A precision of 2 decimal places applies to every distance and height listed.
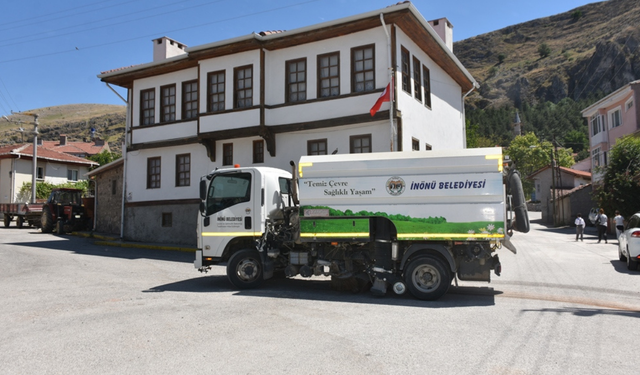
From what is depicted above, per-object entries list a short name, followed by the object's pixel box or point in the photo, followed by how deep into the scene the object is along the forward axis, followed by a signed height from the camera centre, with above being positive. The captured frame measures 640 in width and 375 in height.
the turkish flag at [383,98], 14.95 +3.68
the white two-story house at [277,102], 16.03 +4.39
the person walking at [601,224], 23.31 -0.57
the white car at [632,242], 12.57 -0.82
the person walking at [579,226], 24.43 -0.72
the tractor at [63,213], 25.89 +0.13
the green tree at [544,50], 192.81 +67.15
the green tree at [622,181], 24.81 +1.69
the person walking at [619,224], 20.45 -0.51
